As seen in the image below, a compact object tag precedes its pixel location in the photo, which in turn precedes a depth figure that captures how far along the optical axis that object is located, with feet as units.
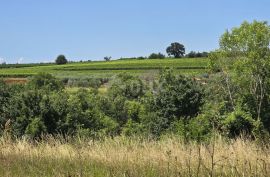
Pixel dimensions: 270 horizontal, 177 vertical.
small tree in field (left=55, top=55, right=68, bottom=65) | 627.46
